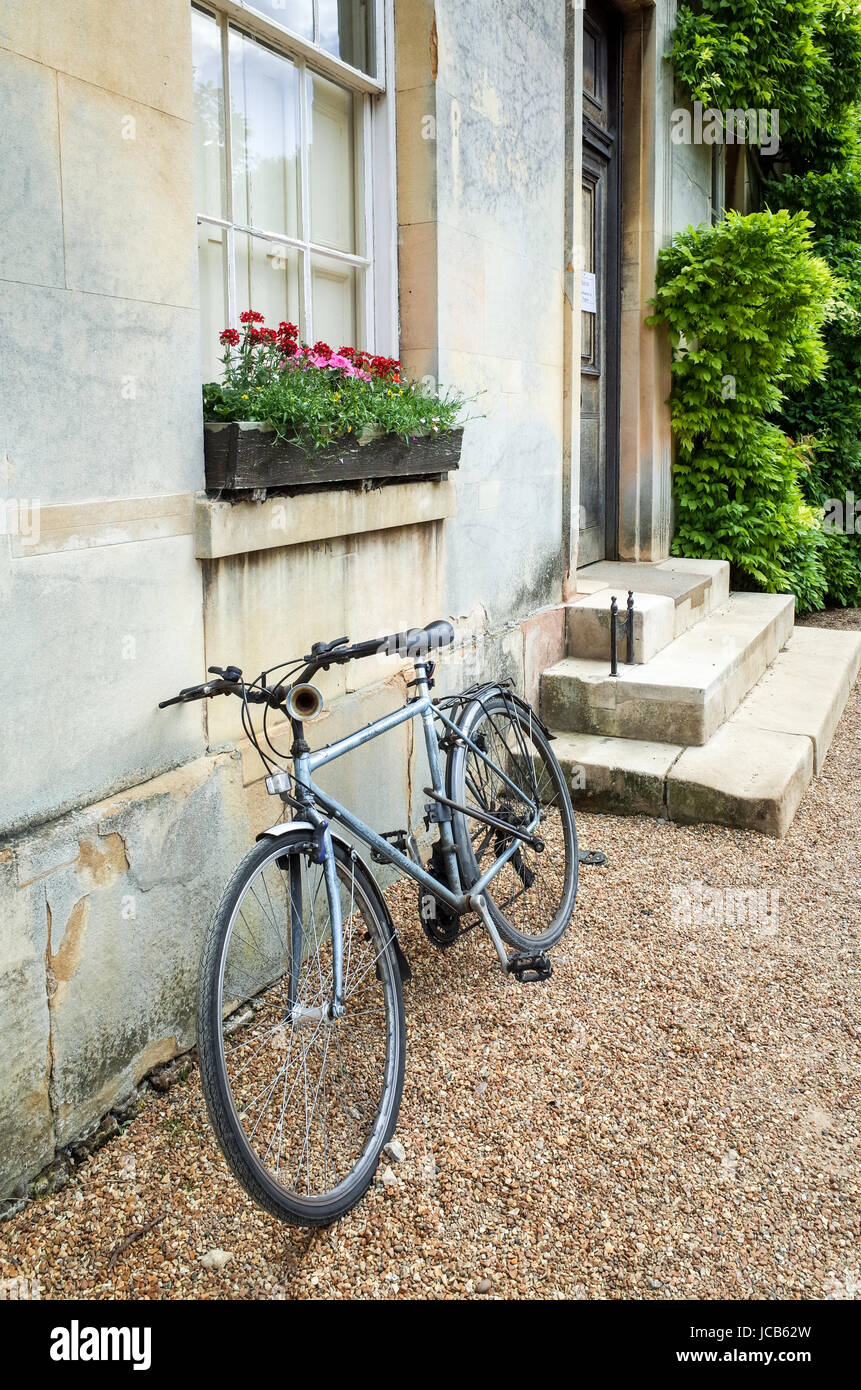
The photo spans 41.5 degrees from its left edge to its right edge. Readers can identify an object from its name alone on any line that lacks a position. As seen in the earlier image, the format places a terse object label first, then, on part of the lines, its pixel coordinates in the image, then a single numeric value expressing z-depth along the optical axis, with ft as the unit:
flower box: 9.89
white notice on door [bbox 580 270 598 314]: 22.79
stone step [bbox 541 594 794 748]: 17.08
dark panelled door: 22.41
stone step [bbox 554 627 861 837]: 15.51
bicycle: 8.02
